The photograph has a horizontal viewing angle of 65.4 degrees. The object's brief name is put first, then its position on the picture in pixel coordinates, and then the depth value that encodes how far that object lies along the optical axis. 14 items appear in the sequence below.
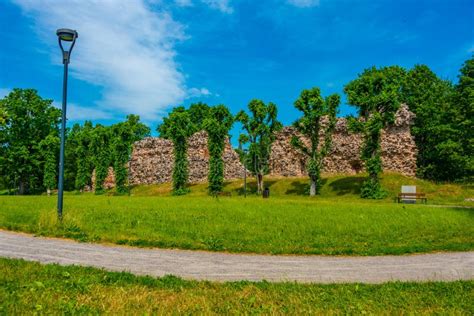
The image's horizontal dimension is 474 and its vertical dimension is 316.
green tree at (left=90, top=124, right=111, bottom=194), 57.00
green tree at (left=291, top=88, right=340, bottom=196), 39.50
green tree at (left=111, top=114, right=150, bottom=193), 53.53
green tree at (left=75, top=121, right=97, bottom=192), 61.47
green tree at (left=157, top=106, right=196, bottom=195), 47.84
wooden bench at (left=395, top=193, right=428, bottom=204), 29.43
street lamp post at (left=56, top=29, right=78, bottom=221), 13.77
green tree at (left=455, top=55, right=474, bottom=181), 38.16
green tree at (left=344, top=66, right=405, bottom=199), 36.59
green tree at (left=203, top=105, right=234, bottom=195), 44.75
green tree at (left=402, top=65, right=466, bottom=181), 43.22
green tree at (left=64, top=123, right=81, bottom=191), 74.31
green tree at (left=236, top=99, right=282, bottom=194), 43.59
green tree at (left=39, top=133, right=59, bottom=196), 53.66
